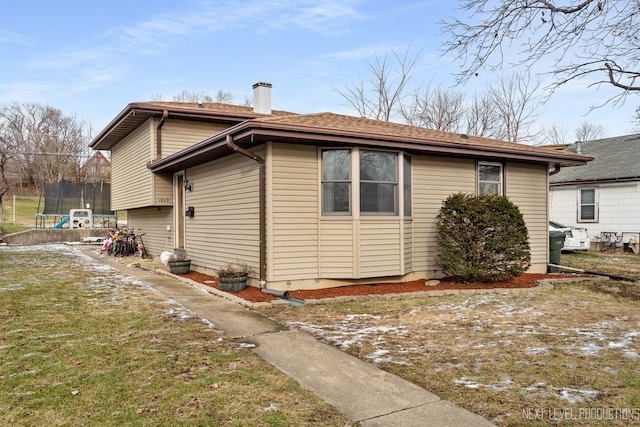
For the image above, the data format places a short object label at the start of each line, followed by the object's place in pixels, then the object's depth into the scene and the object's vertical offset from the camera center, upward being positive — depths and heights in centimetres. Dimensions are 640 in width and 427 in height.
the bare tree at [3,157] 2730 +379
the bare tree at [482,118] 2827 +657
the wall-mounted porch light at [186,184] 1057 +78
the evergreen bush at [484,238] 810 -46
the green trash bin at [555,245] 1082 -81
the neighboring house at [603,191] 1605 +94
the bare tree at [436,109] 2786 +705
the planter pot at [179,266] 973 -121
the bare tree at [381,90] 2564 +788
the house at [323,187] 734 +57
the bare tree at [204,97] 3819 +1088
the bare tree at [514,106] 2653 +703
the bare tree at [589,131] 3859 +769
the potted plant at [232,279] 738 -115
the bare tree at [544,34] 586 +266
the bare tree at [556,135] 3128 +627
